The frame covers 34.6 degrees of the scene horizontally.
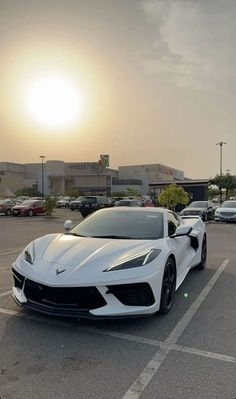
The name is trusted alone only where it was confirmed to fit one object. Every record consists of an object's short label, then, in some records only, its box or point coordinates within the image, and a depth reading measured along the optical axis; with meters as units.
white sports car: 4.05
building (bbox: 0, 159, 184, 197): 109.94
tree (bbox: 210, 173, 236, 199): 60.38
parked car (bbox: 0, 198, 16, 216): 33.34
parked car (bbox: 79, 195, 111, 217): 30.69
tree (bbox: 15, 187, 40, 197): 95.71
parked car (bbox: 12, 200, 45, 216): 31.59
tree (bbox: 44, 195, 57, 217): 30.17
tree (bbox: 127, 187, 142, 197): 57.27
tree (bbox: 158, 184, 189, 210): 31.58
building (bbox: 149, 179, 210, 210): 40.12
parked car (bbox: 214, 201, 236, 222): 22.48
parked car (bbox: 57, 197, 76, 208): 56.41
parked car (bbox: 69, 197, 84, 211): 44.69
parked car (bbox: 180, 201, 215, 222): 23.16
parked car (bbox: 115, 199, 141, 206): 27.63
